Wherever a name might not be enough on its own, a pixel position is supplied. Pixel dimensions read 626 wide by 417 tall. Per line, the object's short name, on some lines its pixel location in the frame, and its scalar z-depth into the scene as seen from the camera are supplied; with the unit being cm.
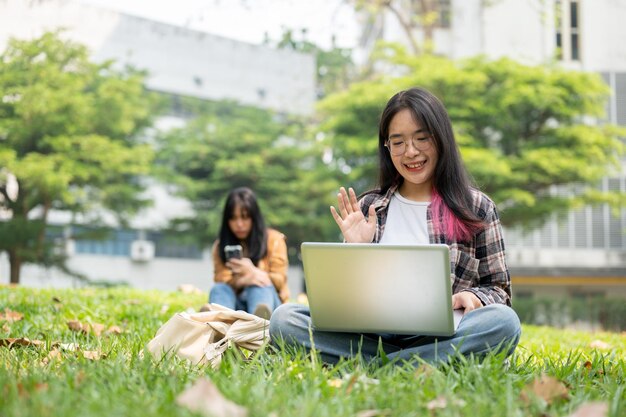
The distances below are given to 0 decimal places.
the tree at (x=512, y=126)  1352
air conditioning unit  2053
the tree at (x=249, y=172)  1675
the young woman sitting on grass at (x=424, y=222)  247
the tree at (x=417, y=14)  1430
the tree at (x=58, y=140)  1415
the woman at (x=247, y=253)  451
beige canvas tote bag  237
